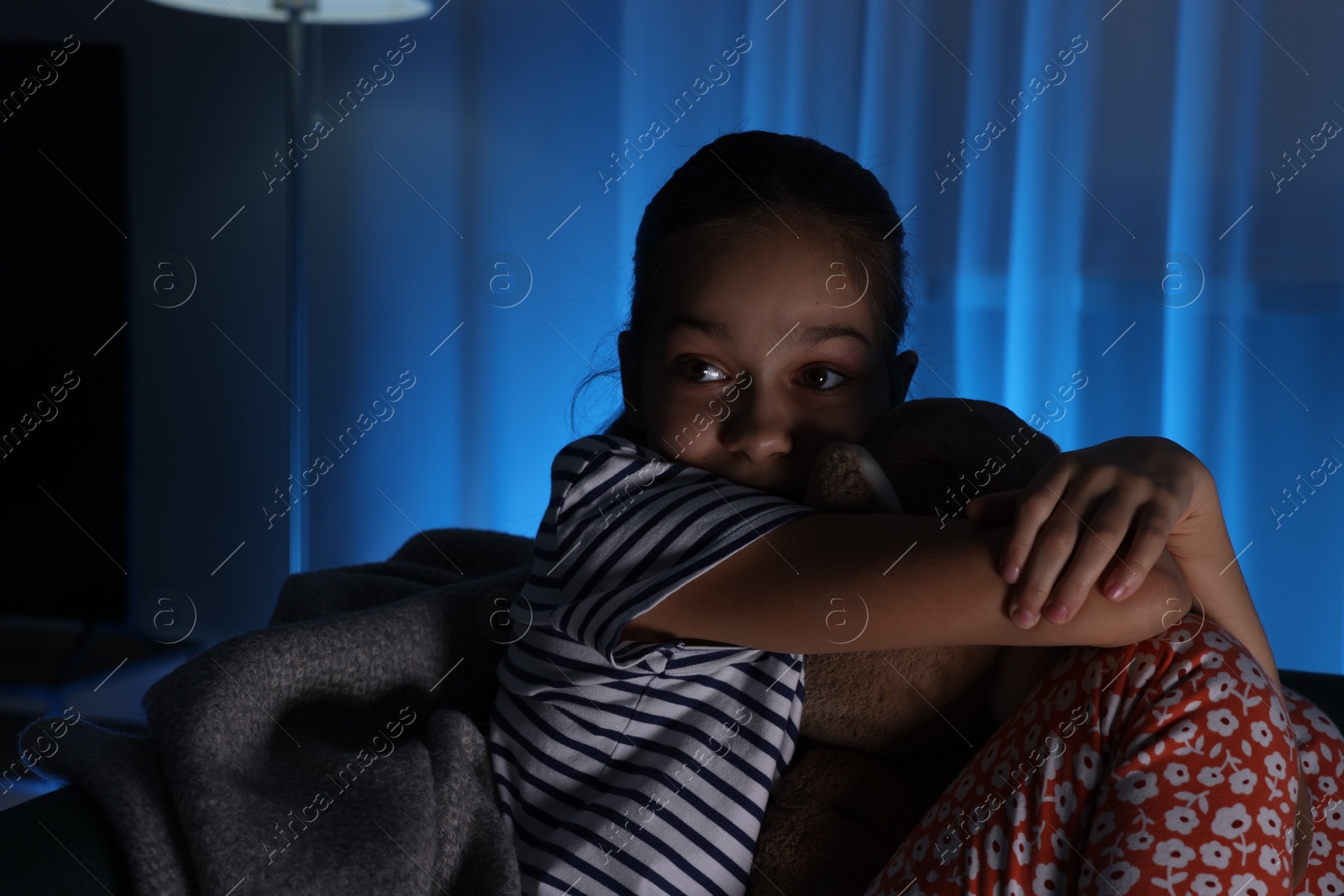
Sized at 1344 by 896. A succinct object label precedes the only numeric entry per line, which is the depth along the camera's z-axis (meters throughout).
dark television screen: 2.26
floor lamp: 1.94
